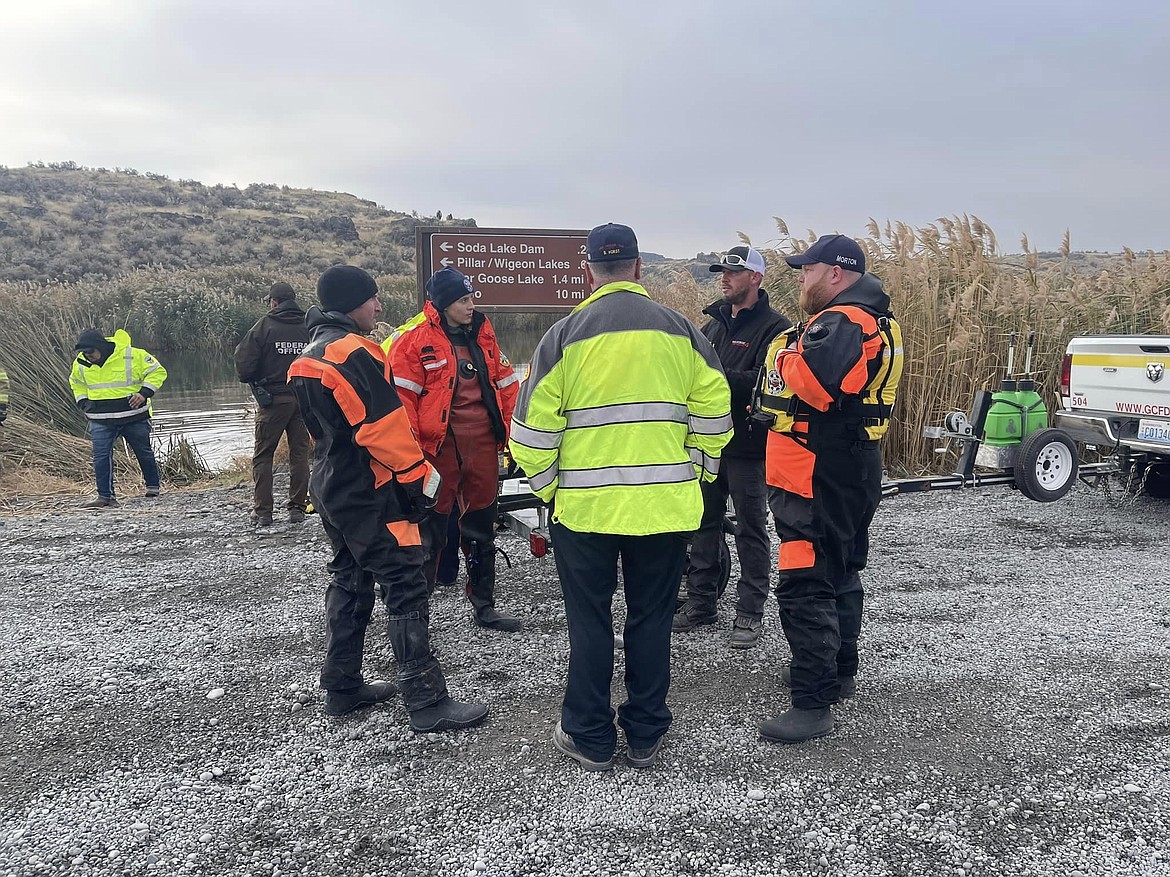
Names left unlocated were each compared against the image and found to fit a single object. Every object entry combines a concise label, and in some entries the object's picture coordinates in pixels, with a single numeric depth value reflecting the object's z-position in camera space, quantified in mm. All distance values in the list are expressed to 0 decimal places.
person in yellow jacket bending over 8297
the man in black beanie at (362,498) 3297
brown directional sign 7801
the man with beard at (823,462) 3205
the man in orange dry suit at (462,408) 4289
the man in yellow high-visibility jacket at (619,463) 2963
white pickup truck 6121
